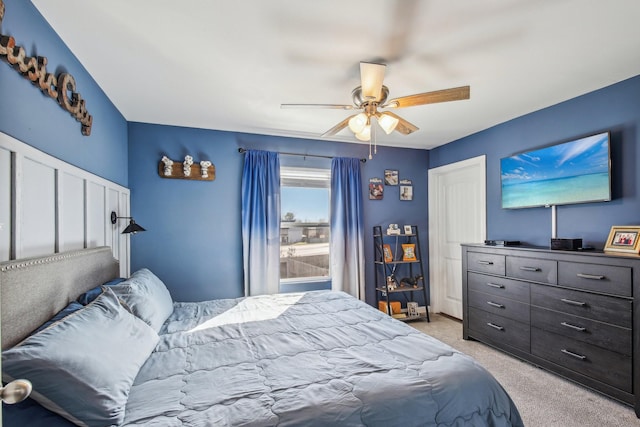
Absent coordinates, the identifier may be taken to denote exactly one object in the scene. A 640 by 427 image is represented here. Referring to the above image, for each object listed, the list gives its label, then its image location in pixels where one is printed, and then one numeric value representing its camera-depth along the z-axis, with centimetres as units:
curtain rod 369
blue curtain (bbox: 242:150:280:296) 364
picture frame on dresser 224
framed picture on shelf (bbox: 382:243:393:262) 414
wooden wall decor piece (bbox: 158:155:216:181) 341
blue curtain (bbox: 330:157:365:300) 400
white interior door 393
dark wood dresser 214
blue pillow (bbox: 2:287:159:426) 105
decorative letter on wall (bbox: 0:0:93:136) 131
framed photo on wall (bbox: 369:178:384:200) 430
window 403
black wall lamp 269
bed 112
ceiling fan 193
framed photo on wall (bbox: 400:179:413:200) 448
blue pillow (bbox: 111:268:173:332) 197
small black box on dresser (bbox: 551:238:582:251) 258
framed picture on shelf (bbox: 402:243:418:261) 425
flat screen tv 254
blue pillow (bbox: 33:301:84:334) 143
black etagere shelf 412
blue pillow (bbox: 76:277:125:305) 183
